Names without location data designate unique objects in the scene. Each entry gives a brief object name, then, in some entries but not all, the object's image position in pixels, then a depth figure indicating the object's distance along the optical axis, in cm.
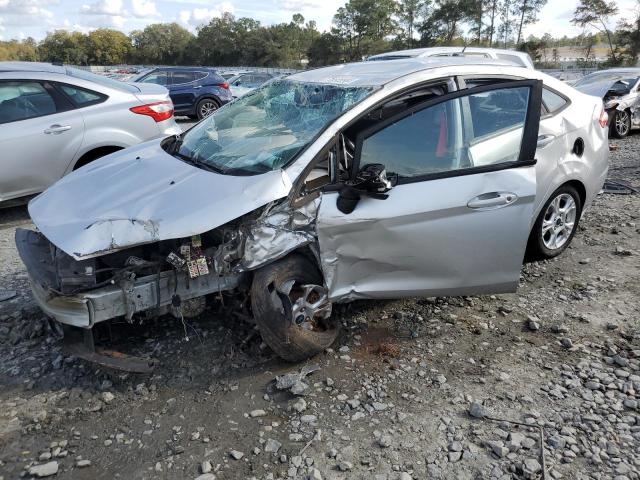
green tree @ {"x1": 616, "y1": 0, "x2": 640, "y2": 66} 3750
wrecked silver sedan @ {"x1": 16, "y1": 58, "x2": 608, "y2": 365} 292
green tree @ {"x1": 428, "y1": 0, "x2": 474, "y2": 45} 6033
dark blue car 1570
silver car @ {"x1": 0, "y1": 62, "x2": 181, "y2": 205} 571
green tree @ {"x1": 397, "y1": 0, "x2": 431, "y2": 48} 6731
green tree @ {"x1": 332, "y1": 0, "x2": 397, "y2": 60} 7281
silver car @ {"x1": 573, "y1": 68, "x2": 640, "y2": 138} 1105
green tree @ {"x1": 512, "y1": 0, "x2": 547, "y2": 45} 5625
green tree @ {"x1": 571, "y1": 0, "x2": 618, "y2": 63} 4037
